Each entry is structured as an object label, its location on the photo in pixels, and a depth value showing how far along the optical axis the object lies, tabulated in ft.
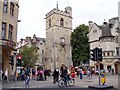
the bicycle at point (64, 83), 34.70
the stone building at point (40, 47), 133.24
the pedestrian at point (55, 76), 41.37
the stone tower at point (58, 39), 123.22
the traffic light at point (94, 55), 31.10
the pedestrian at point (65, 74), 35.39
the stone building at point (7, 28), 45.72
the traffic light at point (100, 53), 31.02
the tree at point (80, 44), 115.39
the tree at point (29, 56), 89.80
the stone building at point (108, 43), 94.57
